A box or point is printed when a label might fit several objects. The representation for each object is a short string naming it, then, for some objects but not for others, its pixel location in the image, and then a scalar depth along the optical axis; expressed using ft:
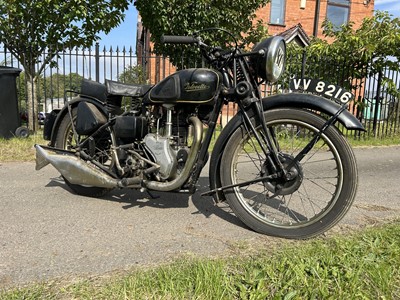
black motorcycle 8.65
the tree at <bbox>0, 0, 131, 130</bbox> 23.18
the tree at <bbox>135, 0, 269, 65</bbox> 26.03
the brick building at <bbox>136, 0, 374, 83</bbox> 52.60
